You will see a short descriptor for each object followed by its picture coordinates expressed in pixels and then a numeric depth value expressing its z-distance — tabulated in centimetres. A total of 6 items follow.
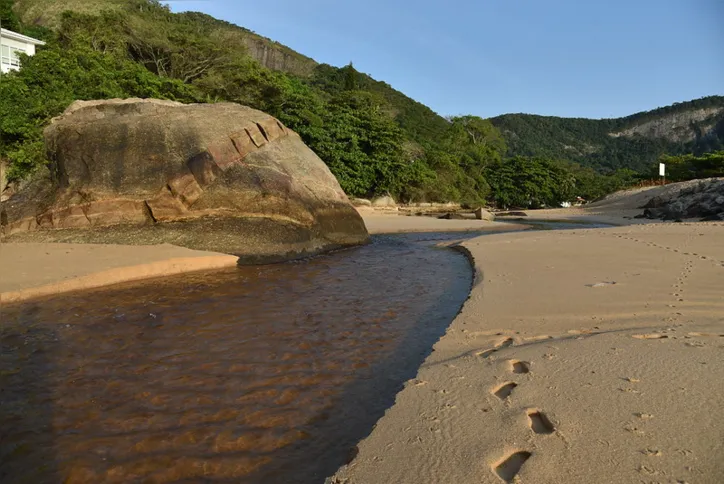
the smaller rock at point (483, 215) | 2557
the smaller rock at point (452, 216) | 2542
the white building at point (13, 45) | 2965
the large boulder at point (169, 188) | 970
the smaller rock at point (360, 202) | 2747
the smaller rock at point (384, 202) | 3012
